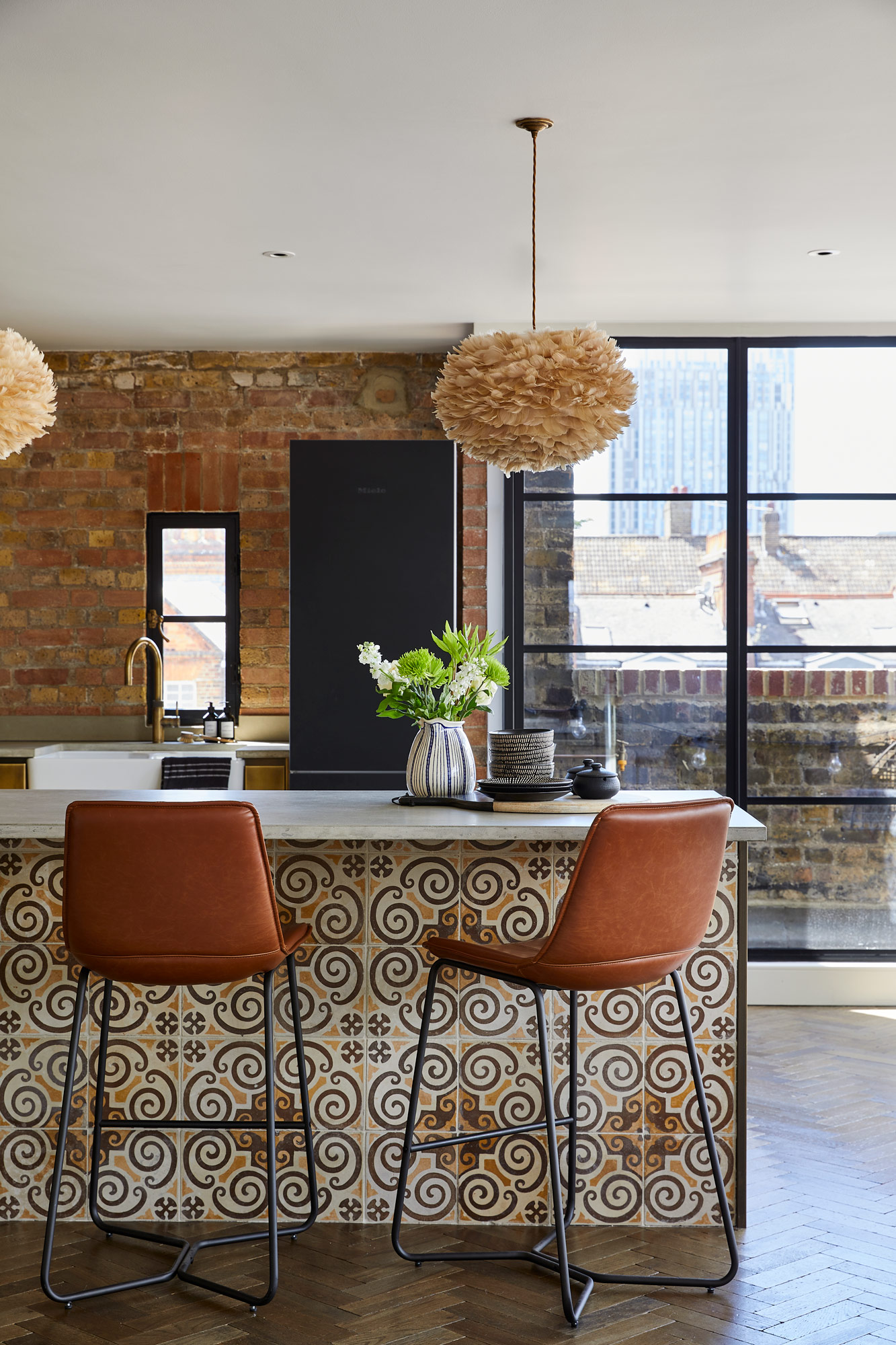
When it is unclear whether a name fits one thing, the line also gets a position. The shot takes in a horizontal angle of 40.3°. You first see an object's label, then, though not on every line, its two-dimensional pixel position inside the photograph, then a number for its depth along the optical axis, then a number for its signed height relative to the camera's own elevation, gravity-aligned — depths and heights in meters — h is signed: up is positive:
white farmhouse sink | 5.01 -0.58
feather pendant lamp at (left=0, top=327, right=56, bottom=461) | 2.80 +0.56
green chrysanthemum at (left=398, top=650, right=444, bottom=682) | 3.15 -0.09
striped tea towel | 4.91 -0.57
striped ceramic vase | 3.12 -0.33
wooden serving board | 2.88 -0.41
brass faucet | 5.51 -0.32
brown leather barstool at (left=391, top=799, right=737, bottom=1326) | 2.40 -0.56
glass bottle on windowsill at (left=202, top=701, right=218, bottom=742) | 5.47 -0.43
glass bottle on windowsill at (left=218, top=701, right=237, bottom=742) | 5.47 -0.43
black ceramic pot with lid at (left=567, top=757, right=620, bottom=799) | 3.05 -0.37
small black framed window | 5.73 +0.13
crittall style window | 5.12 +0.11
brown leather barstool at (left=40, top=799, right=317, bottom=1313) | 2.42 -0.52
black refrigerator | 4.91 +0.22
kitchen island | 2.98 -1.04
